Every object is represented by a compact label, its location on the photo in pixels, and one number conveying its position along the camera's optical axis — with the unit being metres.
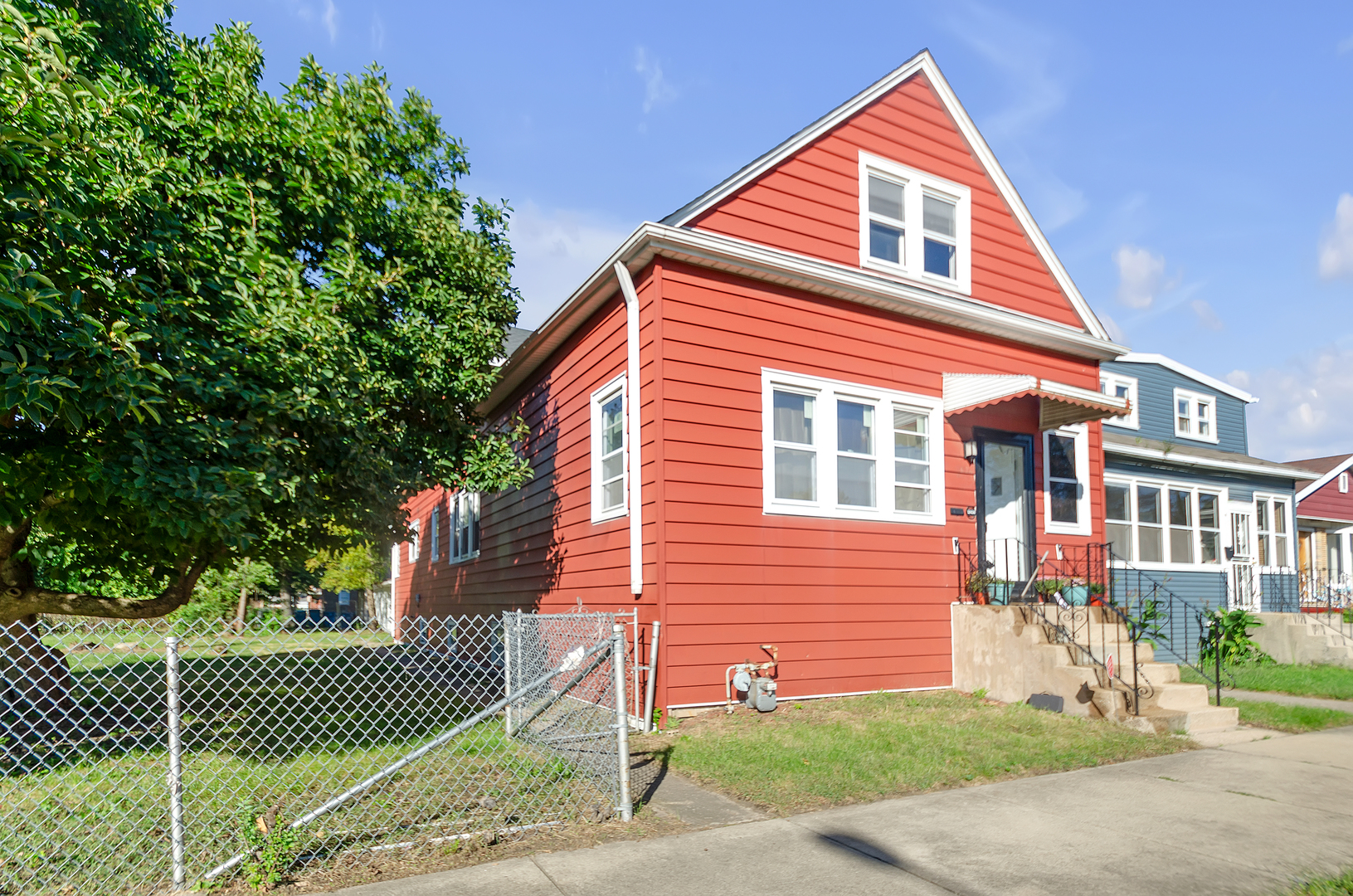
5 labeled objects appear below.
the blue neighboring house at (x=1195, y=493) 17.27
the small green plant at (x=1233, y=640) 14.30
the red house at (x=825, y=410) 8.92
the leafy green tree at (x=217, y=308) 5.58
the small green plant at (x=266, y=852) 4.17
